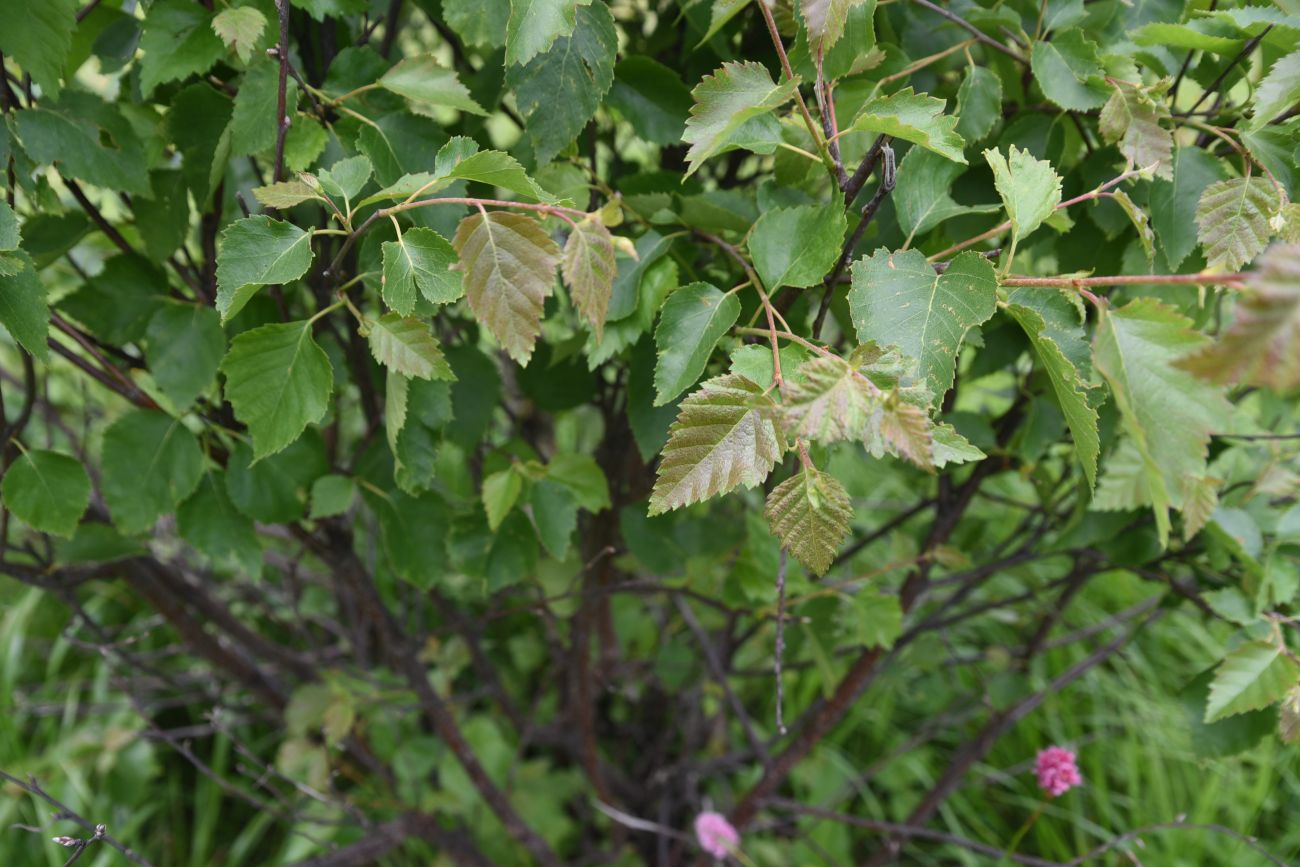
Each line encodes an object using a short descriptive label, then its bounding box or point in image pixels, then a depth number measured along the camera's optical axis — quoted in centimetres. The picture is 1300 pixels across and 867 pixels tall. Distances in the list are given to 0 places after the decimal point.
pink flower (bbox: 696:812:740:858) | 112
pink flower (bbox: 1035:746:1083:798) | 94
